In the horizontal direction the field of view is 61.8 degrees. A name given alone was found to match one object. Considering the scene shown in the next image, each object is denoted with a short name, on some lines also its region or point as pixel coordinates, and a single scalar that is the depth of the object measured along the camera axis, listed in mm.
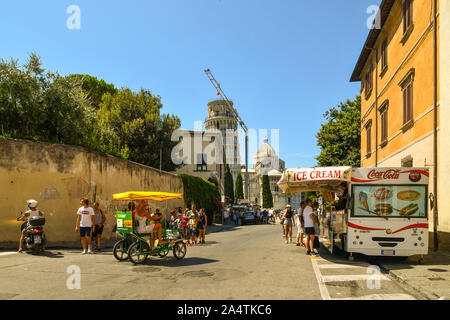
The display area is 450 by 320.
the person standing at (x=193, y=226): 16438
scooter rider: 12359
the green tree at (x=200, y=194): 30391
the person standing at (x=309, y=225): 12734
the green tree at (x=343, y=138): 32812
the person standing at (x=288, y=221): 17391
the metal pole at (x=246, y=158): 52044
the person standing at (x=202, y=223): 16781
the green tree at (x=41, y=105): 19969
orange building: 13578
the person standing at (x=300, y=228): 14867
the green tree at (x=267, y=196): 108625
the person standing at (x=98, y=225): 13672
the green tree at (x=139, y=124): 35719
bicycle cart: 10398
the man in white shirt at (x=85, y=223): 12422
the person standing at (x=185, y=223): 18484
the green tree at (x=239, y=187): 107312
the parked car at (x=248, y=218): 43375
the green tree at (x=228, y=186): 77562
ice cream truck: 10773
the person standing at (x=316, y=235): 13409
